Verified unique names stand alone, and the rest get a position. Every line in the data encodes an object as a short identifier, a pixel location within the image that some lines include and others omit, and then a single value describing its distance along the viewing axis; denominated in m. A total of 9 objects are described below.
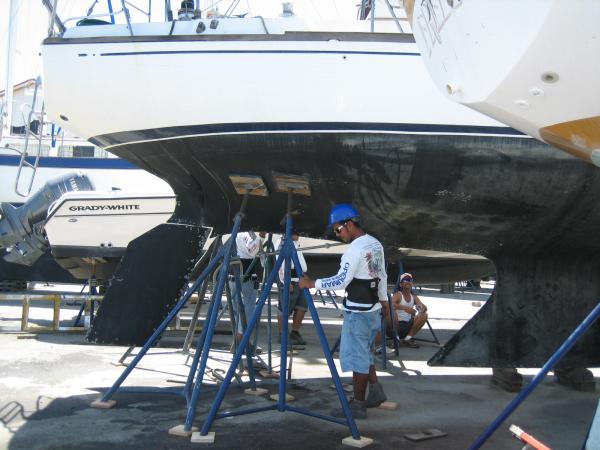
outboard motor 10.33
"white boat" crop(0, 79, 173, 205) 12.99
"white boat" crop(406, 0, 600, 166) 2.51
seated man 8.43
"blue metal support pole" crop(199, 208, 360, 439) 4.35
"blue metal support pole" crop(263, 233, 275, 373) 6.05
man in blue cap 4.66
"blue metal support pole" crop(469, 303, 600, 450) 3.51
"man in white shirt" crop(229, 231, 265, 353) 7.08
